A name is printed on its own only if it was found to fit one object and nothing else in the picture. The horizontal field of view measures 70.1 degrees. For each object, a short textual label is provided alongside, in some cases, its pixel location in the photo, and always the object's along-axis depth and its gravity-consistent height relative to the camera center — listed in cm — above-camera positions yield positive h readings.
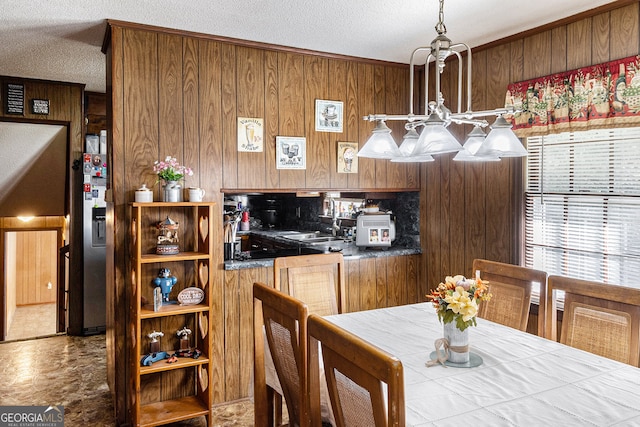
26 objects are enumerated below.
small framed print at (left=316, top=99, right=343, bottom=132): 353 +71
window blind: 252 +1
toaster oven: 386 -20
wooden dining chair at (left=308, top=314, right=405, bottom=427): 111 -47
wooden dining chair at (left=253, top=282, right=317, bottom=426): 168 -60
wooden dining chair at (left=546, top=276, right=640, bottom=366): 193 -50
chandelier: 174 +28
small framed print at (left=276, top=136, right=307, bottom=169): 338 +40
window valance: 244 +63
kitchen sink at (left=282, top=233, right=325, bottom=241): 466 -31
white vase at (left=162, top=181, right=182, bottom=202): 285 +9
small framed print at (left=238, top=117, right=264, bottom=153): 323 +51
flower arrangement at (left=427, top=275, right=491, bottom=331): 177 -37
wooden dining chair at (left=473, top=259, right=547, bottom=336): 238 -48
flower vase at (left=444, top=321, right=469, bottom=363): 181 -56
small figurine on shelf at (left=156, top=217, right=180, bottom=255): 288 -21
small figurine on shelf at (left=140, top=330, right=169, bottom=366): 283 -94
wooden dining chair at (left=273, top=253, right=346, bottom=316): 272 -45
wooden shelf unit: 275 -73
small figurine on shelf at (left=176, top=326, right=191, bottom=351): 304 -89
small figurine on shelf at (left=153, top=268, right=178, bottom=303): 292 -49
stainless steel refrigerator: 459 -39
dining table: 137 -63
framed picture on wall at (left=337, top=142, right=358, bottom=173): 364 +39
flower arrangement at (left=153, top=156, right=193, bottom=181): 285 +23
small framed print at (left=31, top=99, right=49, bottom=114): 436 +96
